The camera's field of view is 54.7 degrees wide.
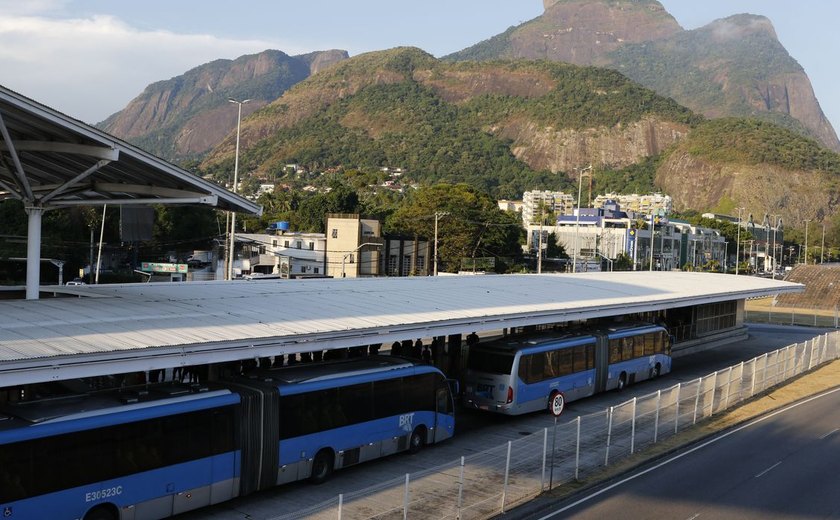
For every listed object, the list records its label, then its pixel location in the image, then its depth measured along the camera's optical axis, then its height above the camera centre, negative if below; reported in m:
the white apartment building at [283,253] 77.31 -1.81
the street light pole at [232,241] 38.31 -0.42
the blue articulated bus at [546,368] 25.88 -4.28
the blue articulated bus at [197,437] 13.47 -4.09
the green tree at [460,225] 97.12 +2.03
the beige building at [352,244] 79.69 -0.75
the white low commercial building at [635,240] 127.81 +1.23
